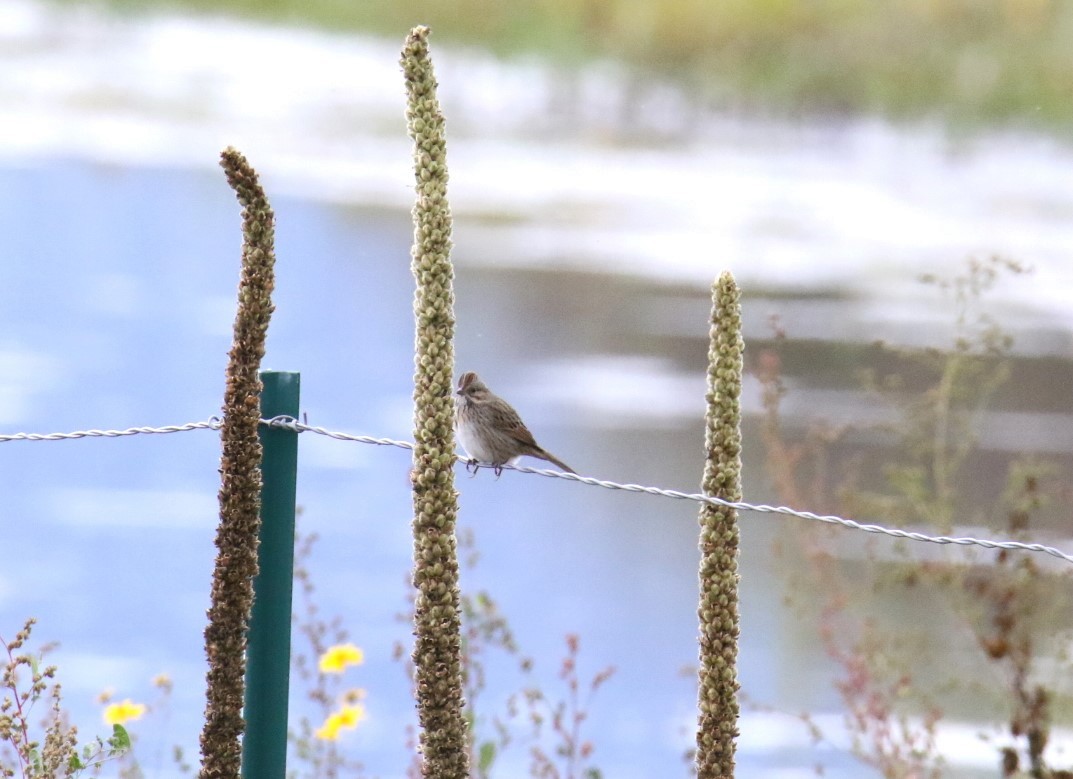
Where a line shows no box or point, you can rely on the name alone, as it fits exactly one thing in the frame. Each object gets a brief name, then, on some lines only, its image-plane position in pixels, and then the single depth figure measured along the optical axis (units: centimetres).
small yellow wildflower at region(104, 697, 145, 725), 1779
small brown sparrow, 1782
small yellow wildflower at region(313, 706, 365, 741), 1790
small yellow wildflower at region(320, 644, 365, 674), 1799
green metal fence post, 1696
